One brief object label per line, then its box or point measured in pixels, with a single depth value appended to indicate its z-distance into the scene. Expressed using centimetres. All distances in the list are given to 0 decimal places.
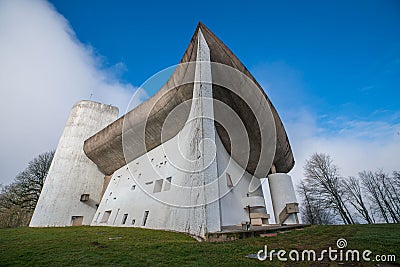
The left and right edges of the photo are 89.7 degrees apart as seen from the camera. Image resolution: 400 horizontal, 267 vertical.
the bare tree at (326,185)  1691
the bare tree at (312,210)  1827
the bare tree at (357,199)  1702
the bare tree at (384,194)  1744
